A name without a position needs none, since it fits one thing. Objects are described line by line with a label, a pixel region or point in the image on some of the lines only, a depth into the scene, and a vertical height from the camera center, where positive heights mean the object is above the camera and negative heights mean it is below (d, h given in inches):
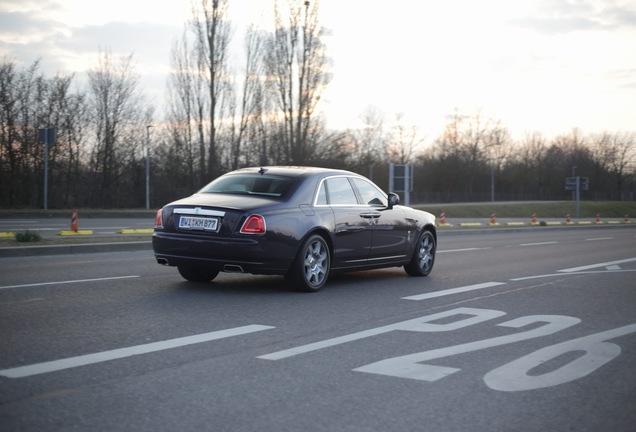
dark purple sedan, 339.9 -15.1
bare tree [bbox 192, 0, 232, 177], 1764.3 +331.0
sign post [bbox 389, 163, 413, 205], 1251.8 +33.8
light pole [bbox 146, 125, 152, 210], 1913.1 +78.2
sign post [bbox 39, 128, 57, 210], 1163.4 +93.5
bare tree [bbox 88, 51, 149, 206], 1963.6 +173.9
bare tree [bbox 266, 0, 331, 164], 1856.5 +314.9
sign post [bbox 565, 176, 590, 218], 2127.6 +42.0
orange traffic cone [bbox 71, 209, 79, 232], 779.6 -30.6
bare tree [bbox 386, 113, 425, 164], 3754.9 +238.2
